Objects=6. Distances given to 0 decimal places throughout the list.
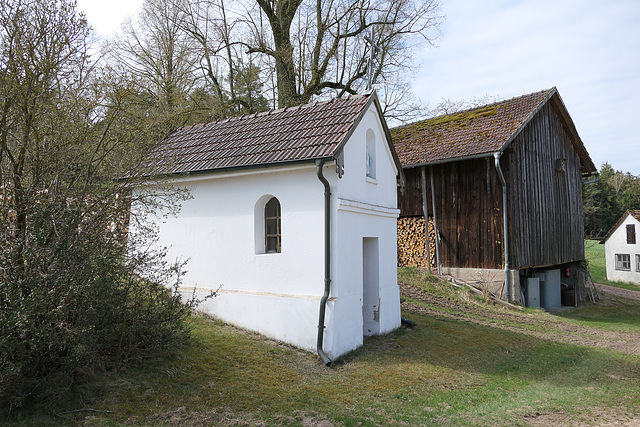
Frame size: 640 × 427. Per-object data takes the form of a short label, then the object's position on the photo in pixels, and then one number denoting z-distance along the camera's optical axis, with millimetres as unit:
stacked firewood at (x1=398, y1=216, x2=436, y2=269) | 17938
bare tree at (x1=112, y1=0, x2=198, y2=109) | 20734
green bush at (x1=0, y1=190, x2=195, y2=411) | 5176
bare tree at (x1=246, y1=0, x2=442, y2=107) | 20922
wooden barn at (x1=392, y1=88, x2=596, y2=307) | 16234
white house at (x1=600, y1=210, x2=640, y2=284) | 33312
